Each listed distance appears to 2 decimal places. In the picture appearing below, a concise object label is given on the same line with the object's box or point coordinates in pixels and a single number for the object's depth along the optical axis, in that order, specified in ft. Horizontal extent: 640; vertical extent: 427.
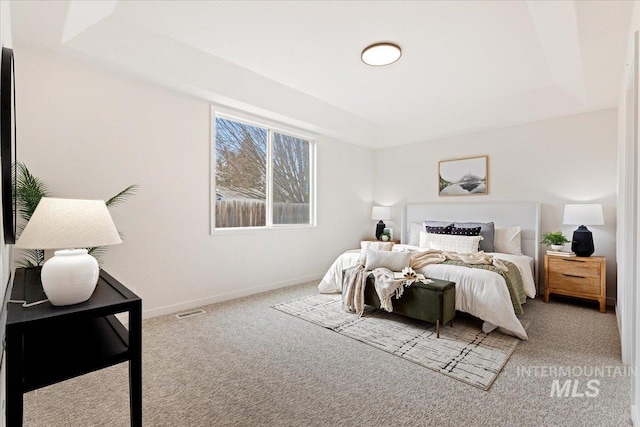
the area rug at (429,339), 7.22
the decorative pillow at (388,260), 10.61
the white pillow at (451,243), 13.26
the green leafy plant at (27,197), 7.87
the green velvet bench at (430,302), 8.92
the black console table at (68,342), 3.46
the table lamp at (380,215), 18.63
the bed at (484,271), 8.91
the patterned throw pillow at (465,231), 13.88
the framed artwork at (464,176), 15.75
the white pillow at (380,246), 12.81
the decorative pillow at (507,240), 13.71
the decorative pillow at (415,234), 16.38
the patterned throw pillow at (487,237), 13.76
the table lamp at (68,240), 4.11
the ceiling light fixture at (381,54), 9.57
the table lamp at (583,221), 11.58
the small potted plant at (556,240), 12.57
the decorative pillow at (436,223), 15.45
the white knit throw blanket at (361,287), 9.69
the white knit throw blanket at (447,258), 10.75
